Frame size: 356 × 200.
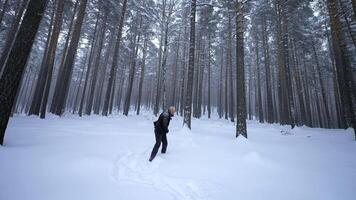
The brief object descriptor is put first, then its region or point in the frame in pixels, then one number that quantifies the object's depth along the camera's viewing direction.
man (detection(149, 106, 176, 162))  6.28
